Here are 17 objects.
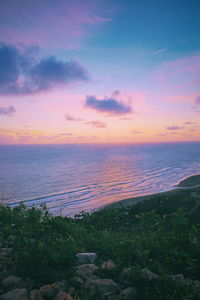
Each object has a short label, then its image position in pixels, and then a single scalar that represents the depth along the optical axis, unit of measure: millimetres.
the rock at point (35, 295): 4488
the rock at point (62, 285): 4982
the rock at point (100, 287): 4816
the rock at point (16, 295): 4453
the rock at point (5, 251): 6707
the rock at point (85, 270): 5605
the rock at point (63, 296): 4516
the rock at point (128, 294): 4757
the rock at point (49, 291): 4656
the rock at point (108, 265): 5992
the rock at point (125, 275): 5371
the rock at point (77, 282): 5184
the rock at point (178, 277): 5288
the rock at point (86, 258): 6567
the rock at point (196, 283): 5181
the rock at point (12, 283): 5061
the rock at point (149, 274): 5201
